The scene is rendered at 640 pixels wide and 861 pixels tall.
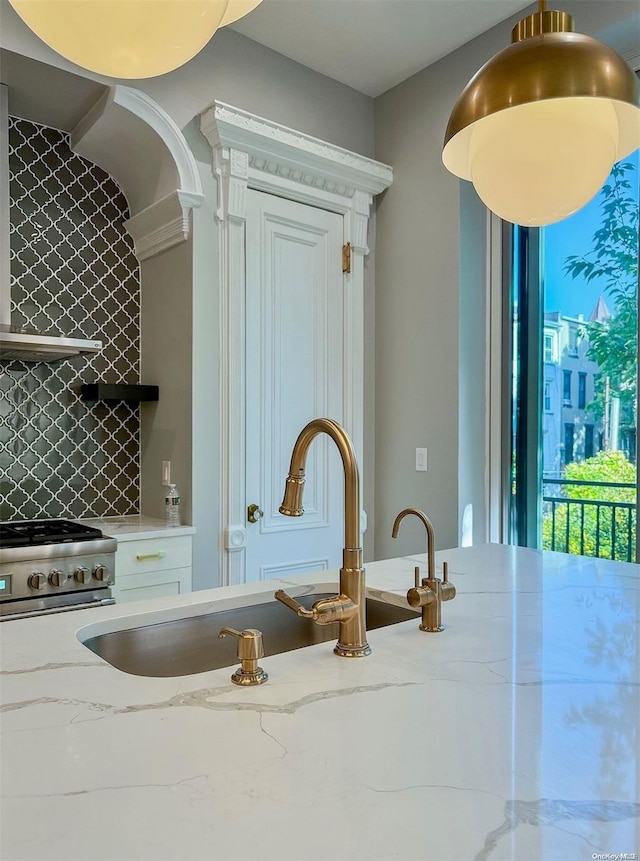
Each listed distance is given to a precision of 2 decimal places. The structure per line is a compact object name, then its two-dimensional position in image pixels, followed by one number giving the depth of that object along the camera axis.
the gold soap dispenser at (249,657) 0.95
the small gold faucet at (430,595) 1.19
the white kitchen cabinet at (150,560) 2.46
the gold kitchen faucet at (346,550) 1.06
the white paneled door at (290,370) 2.87
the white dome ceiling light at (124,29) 0.81
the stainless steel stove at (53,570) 2.19
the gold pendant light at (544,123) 1.02
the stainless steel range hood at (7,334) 2.38
